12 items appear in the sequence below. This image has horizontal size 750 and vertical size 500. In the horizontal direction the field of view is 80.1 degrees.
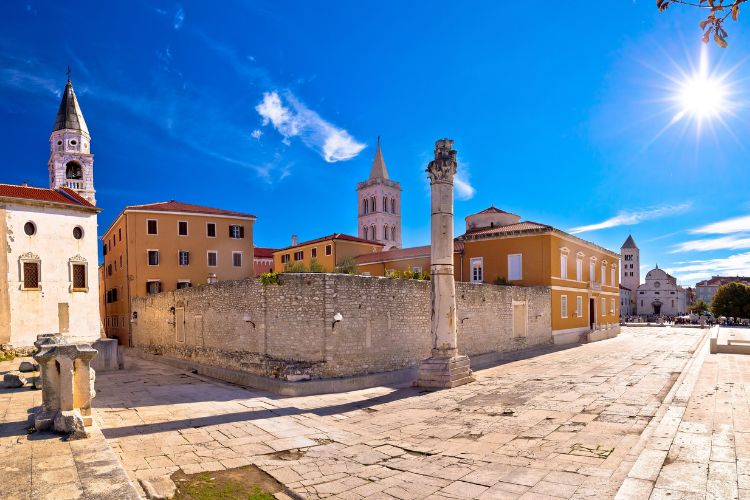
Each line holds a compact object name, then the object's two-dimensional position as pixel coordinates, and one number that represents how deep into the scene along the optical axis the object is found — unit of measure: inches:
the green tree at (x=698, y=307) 3582.7
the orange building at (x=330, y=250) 1566.2
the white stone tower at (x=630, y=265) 3823.8
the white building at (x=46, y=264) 950.4
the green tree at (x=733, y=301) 2357.3
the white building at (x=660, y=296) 3558.1
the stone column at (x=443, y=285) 547.2
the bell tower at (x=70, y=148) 1887.3
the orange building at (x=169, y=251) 1234.0
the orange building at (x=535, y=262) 1039.0
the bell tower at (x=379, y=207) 2780.5
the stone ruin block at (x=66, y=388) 275.4
